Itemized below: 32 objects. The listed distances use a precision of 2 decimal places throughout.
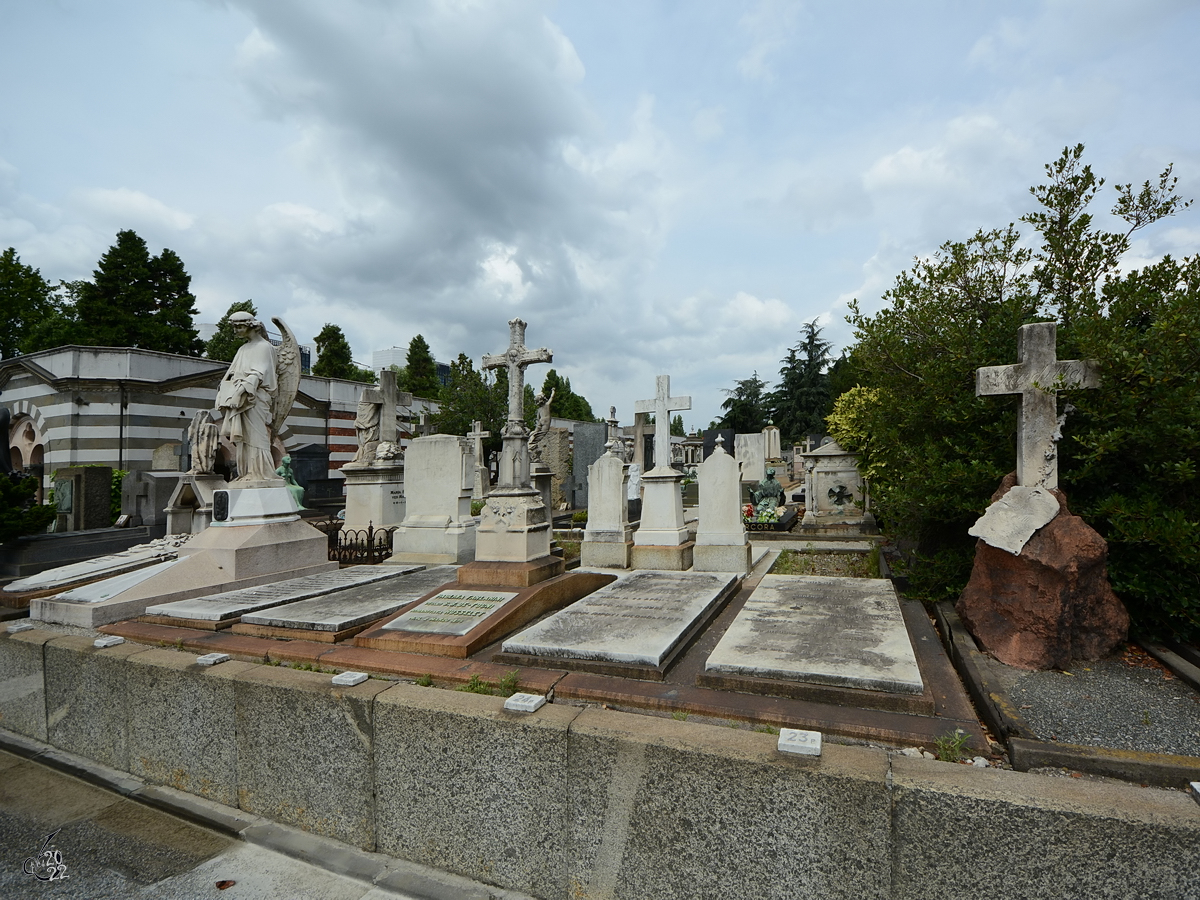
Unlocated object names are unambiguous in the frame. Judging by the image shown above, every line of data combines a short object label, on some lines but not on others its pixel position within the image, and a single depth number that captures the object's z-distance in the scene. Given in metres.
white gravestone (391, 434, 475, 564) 8.25
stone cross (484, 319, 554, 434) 6.71
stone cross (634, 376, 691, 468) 9.59
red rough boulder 3.60
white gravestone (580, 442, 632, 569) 8.13
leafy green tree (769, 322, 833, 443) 43.84
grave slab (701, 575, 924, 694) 3.13
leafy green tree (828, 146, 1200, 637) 3.82
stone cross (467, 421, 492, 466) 14.55
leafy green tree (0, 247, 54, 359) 24.70
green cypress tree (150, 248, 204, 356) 27.98
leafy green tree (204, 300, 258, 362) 31.91
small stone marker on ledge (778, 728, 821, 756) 2.19
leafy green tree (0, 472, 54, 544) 6.78
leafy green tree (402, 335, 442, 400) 44.38
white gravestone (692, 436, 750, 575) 7.65
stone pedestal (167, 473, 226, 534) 7.23
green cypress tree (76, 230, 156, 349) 26.23
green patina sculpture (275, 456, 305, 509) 11.43
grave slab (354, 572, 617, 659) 3.95
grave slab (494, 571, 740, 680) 3.58
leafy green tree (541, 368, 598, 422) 59.03
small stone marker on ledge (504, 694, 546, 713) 2.65
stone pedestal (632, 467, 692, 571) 7.93
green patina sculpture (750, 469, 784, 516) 13.55
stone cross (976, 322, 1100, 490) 4.05
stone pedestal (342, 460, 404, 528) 10.37
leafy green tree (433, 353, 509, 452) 30.80
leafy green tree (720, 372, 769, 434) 46.06
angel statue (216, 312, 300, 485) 6.37
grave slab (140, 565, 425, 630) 4.66
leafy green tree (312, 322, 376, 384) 38.19
